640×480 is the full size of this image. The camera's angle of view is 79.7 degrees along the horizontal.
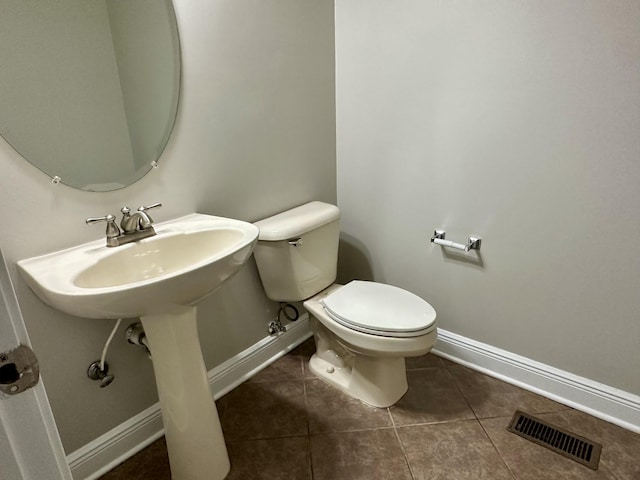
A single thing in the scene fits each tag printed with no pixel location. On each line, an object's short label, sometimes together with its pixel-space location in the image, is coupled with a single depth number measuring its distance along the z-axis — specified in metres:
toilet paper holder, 1.59
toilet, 1.39
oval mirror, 0.98
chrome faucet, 1.10
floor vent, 1.30
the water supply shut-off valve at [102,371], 1.21
